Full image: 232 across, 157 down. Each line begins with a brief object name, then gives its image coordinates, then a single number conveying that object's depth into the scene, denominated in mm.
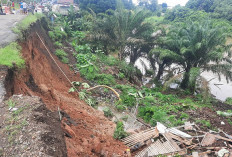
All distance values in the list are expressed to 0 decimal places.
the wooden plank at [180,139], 5555
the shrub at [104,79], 10436
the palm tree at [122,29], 13539
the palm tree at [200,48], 10016
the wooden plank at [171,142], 5234
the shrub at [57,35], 14373
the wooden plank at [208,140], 5688
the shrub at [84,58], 12121
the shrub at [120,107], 8297
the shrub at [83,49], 14703
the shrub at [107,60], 13732
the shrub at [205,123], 6891
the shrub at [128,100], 8820
